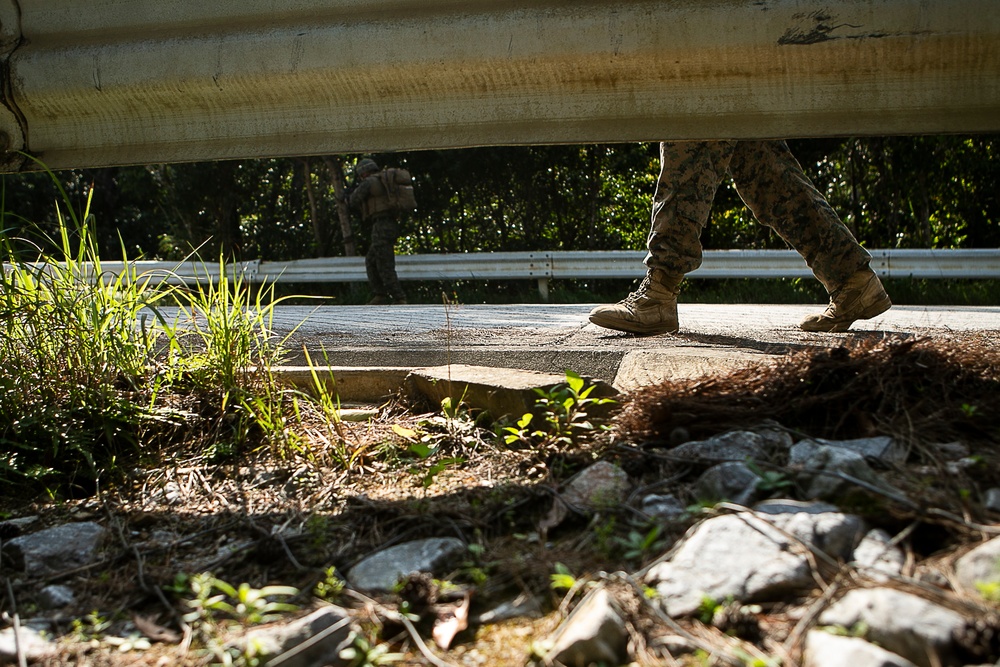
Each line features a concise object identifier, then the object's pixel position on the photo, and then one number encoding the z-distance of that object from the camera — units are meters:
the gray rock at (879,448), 2.40
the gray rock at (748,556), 1.93
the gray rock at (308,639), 1.88
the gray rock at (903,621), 1.64
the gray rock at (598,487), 2.46
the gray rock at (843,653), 1.59
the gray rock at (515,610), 2.05
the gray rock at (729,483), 2.33
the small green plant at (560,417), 3.01
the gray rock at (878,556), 1.90
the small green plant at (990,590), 1.71
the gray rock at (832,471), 2.24
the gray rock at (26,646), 2.04
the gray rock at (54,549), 2.56
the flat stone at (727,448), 2.56
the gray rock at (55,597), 2.34
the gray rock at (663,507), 2.34
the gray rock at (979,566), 1.79
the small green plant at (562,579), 2.04
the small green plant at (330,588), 2.20
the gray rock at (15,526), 2.80
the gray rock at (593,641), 1.80
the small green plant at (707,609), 1.88
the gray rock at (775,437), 2.60
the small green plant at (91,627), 2.14
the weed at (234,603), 2.05
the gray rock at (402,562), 2.26
